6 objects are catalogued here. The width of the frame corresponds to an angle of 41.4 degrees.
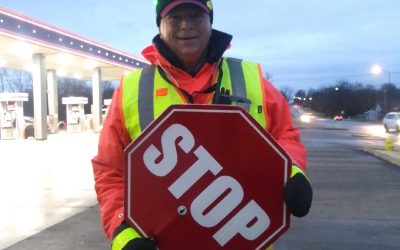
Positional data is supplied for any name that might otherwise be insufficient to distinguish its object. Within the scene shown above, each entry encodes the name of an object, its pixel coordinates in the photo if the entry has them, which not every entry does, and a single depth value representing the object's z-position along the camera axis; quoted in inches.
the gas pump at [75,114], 1381.6
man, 79.6
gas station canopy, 849.5
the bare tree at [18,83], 3112.5
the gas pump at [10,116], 1032.8
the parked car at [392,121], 1521.0
